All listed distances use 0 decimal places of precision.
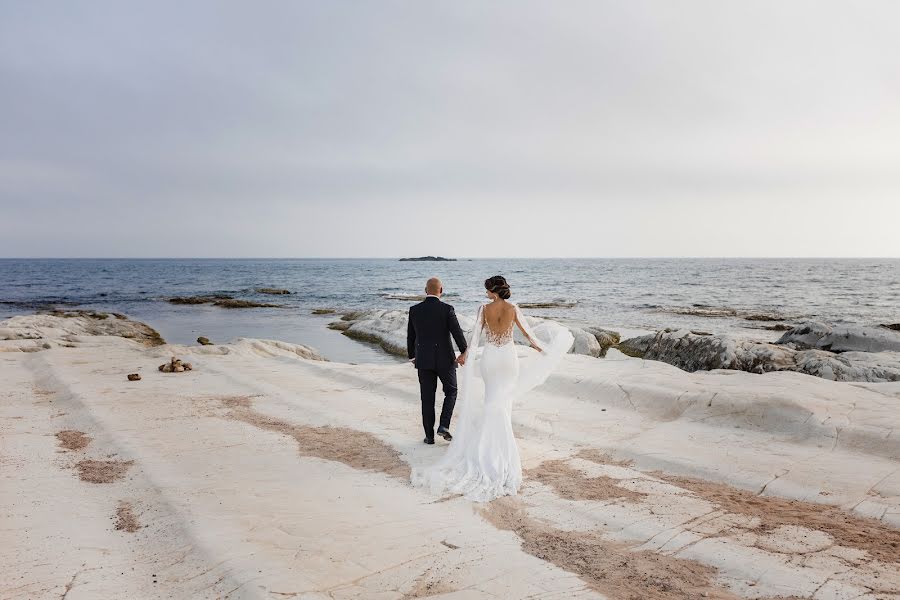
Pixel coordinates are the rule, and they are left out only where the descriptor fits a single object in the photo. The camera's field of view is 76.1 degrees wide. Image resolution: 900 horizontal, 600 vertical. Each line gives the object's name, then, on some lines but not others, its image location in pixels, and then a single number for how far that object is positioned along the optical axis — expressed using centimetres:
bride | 657
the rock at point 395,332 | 2016
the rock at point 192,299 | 4497
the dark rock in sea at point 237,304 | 4249
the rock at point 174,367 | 1446
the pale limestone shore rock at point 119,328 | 2478
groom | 811
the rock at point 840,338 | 1786
